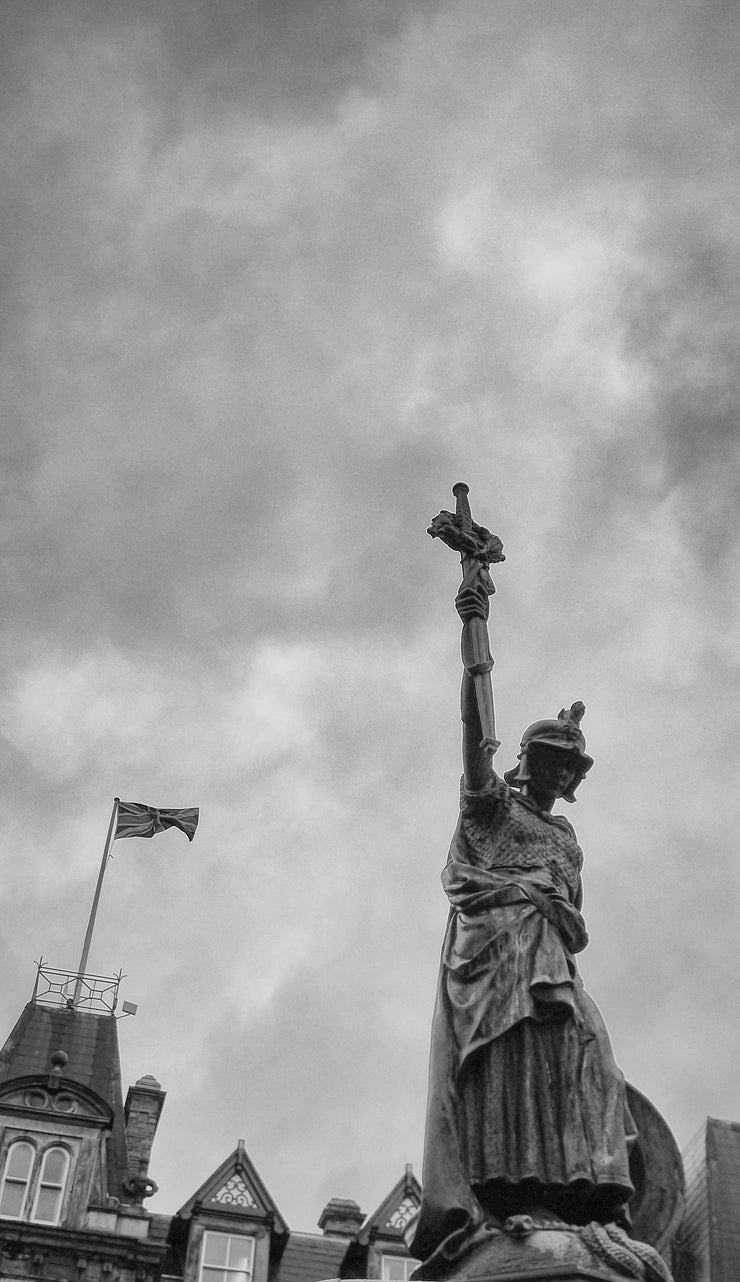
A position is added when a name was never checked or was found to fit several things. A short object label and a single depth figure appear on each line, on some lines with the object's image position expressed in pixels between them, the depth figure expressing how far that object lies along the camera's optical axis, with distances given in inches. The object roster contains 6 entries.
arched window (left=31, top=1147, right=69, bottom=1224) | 1002.1
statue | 267.7
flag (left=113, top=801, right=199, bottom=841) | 1429.6
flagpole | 1236.5
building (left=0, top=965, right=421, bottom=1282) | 970.1
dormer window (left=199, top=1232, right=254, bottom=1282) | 981.8
